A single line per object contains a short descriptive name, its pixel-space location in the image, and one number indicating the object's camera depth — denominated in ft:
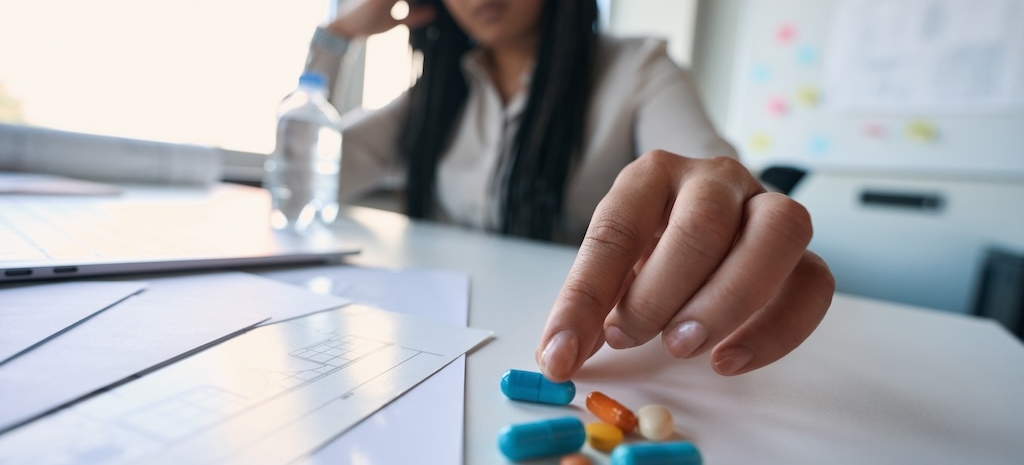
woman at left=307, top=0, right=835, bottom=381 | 0.97
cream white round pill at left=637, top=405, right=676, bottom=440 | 0.82
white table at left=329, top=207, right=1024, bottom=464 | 0.85
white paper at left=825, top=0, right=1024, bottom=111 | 5.44
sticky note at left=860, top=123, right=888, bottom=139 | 6.03
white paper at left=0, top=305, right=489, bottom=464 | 0.65
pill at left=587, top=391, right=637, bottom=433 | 0.83
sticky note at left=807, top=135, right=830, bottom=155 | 6.41
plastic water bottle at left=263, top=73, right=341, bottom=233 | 3.17
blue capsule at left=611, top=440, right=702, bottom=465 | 0.70
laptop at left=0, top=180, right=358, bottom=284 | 1.38
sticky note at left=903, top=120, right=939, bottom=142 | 5.79
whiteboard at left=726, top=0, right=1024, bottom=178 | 5.47
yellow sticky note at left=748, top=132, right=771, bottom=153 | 6.88
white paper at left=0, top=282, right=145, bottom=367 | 0.94
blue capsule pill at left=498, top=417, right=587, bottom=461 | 0.73
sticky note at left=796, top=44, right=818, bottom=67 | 6.54
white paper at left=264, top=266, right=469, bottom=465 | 0.70
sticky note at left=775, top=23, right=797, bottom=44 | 6.67
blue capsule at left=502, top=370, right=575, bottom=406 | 0.91
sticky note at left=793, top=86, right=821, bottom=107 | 6.48
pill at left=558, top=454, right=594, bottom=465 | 0.71
